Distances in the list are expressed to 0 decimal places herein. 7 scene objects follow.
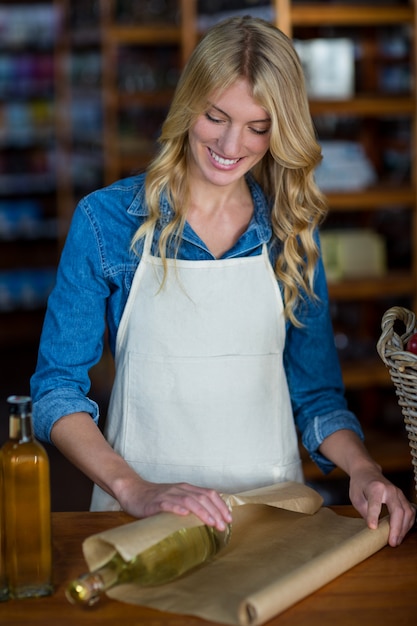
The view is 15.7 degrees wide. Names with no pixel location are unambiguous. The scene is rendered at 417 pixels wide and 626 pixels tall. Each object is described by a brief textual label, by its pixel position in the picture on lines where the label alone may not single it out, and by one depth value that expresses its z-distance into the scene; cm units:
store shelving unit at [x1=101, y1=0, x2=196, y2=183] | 593
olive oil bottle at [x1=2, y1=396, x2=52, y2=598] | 194
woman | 241
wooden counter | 193
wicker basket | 204
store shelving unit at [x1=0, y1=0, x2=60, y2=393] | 866
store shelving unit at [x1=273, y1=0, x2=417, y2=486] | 434
